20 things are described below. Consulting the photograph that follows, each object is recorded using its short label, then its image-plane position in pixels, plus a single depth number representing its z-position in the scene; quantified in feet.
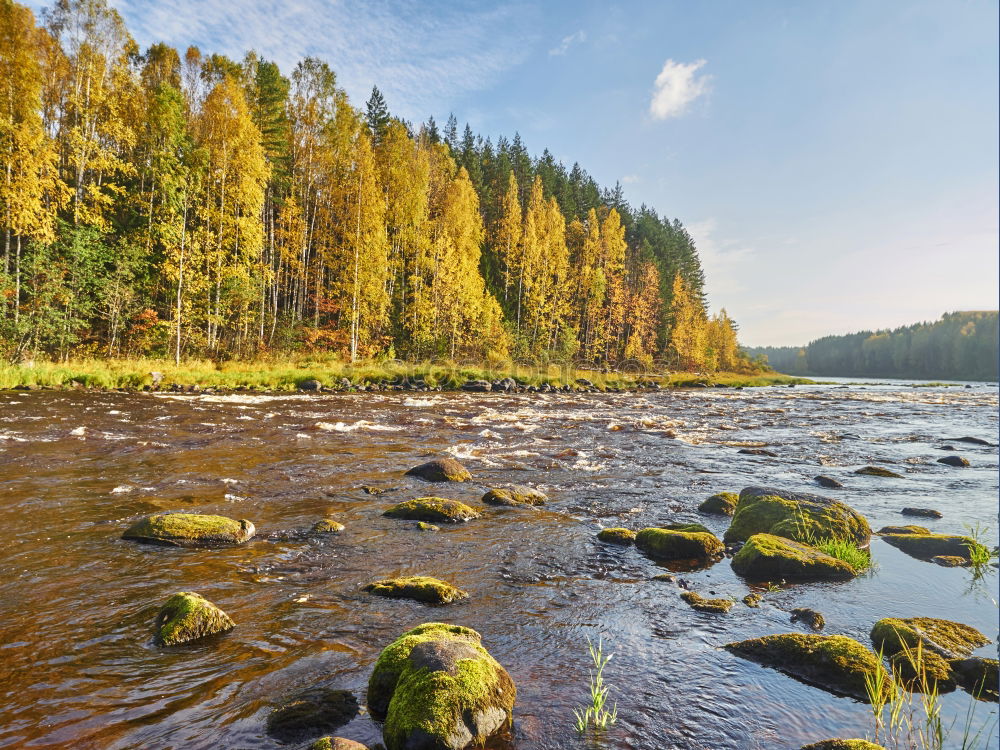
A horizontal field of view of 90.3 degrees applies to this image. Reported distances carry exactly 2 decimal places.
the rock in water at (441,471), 32.76
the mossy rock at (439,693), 9.66
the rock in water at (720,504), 28.14
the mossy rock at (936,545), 21.79
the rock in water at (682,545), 21.25
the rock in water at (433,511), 24.89
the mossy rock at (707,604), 16.69
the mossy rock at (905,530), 24.13
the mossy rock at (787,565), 19.34
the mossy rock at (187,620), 13.44
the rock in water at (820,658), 12.49
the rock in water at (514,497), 28.14
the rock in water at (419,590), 16.62
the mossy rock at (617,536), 22.85
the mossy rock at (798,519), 23.11
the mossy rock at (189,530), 20.18
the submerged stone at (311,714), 10.29
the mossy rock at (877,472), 38.47
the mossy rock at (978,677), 12.17
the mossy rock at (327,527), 22.41
